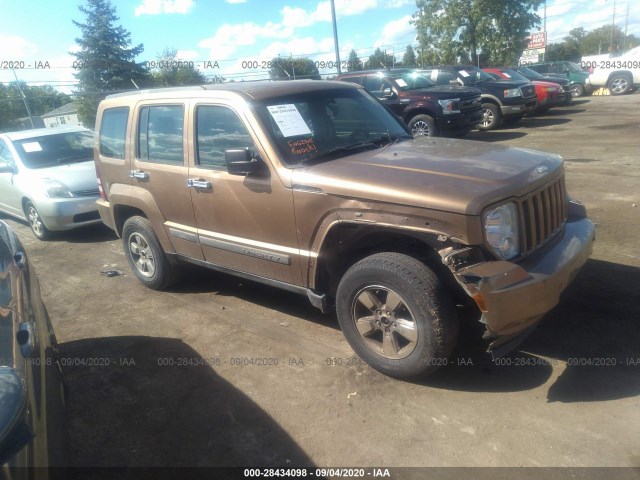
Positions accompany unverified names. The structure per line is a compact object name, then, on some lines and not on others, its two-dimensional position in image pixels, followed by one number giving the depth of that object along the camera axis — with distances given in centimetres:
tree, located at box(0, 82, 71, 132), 2181
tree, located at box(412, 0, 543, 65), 2958
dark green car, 2339
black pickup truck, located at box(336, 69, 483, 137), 1150
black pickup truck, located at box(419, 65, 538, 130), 1445
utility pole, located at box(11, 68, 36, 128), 1520
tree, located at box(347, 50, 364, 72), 3734
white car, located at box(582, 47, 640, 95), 2152
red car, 1645
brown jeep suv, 291
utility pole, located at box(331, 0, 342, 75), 1620
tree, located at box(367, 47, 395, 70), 3019
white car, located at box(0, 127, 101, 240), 718
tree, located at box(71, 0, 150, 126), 3369
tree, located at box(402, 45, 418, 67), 3576
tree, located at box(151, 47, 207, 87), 2561
